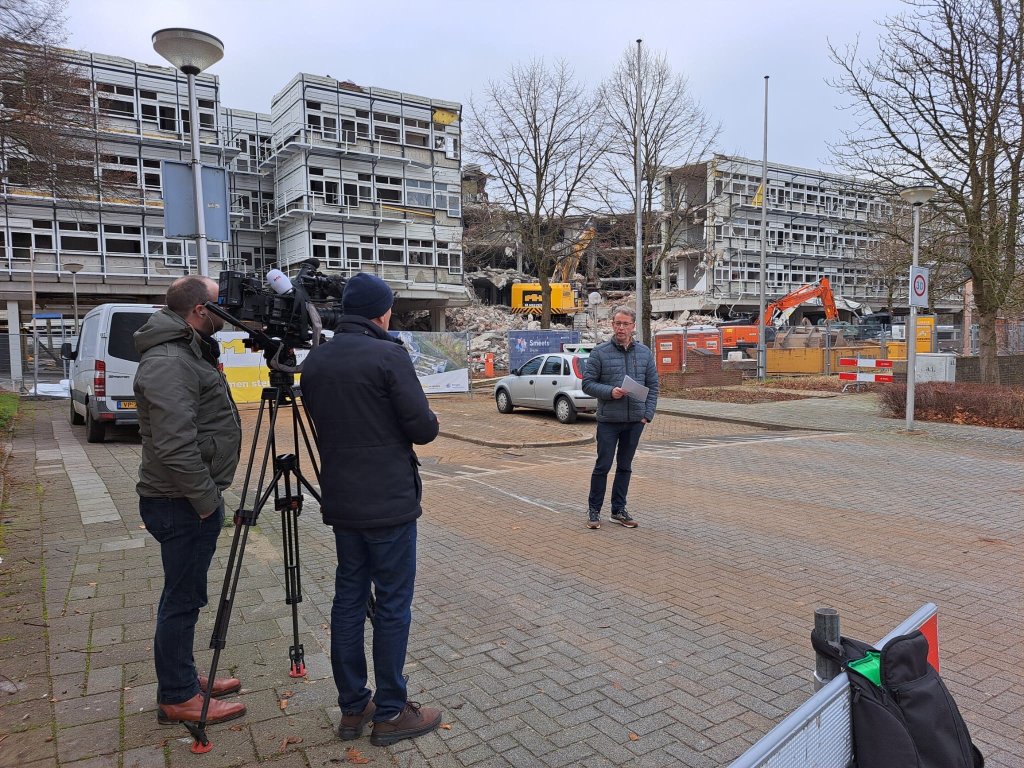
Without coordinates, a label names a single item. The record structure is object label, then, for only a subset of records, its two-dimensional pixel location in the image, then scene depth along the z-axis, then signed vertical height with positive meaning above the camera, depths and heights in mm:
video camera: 3242 +84
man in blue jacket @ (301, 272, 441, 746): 2922 -665
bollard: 2246 -989
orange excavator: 33656 +803
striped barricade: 19375 -1278
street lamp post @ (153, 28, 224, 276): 6941 +2787
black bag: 2111 -1200
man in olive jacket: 2889 -560
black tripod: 3324 -818
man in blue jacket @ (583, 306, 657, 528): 6500 -730
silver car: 15898 -1457
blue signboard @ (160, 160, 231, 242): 7355 +1387
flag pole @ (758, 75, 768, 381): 26016 -185
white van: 11422 -606
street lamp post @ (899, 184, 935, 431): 13555 +181
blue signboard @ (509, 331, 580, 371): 24875 -610
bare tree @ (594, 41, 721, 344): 26422 +6123
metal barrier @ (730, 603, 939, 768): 1708 -1104
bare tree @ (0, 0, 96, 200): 10516 +3561
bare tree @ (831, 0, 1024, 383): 15984 +4553
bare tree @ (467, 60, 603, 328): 28781 +6507
